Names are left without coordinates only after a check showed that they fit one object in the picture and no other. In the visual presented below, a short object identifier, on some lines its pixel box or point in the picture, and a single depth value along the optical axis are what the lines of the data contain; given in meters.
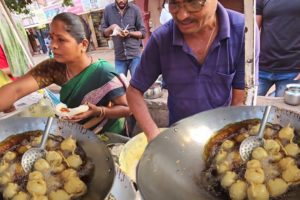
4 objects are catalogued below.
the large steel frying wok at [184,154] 0.84
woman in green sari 1.97
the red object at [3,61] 3.05
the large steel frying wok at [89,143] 0.93
